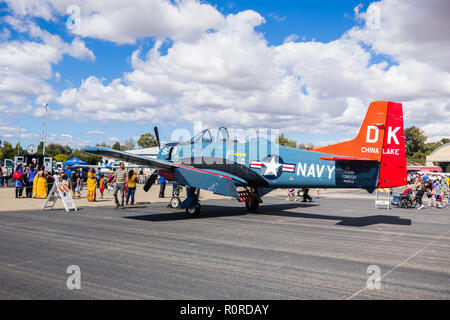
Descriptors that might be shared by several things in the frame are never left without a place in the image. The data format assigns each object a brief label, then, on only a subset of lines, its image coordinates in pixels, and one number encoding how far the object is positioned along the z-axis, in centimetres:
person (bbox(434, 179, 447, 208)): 1888
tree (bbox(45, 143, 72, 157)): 13356
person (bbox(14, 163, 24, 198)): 1956
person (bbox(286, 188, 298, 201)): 2062
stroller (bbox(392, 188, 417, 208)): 1873
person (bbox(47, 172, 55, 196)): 2156
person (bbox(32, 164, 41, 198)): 2002
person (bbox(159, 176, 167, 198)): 2185
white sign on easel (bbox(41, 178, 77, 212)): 1395
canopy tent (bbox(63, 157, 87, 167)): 3656
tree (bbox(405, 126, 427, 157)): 10400
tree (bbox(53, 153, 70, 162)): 9792
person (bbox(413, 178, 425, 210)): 1859
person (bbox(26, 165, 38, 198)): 2031
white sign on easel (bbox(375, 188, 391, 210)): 1731
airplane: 1040
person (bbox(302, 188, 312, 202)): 2000
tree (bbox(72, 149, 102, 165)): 10652
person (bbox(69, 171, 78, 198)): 2087
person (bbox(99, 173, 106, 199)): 2095
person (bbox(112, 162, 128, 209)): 1516
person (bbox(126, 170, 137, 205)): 1644
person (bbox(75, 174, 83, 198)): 2071
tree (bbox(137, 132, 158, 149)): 9624
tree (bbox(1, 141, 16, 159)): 9675
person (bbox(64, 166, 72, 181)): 2658
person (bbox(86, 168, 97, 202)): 1825
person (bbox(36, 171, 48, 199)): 1994
